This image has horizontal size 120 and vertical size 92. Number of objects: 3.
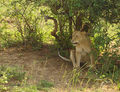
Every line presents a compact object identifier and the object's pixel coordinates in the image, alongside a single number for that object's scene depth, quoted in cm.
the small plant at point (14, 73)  1255
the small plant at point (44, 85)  1155
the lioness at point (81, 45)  1464
